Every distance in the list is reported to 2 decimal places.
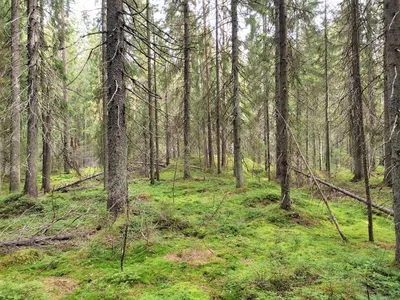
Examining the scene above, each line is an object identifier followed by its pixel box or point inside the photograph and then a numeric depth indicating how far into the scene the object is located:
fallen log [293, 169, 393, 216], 10.10
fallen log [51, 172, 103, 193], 13.66
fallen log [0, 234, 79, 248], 5.99
